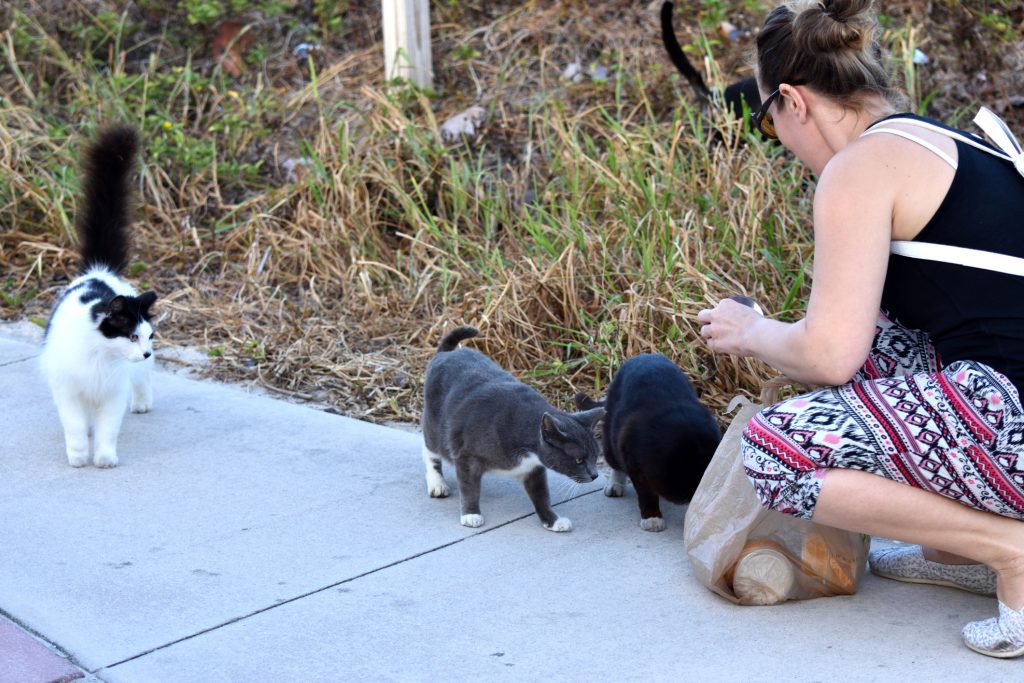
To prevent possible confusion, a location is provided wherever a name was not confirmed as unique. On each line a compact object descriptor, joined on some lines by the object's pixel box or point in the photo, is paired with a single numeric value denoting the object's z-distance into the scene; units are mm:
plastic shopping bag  5867
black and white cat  7949
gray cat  6773
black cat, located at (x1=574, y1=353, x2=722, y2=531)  6738
